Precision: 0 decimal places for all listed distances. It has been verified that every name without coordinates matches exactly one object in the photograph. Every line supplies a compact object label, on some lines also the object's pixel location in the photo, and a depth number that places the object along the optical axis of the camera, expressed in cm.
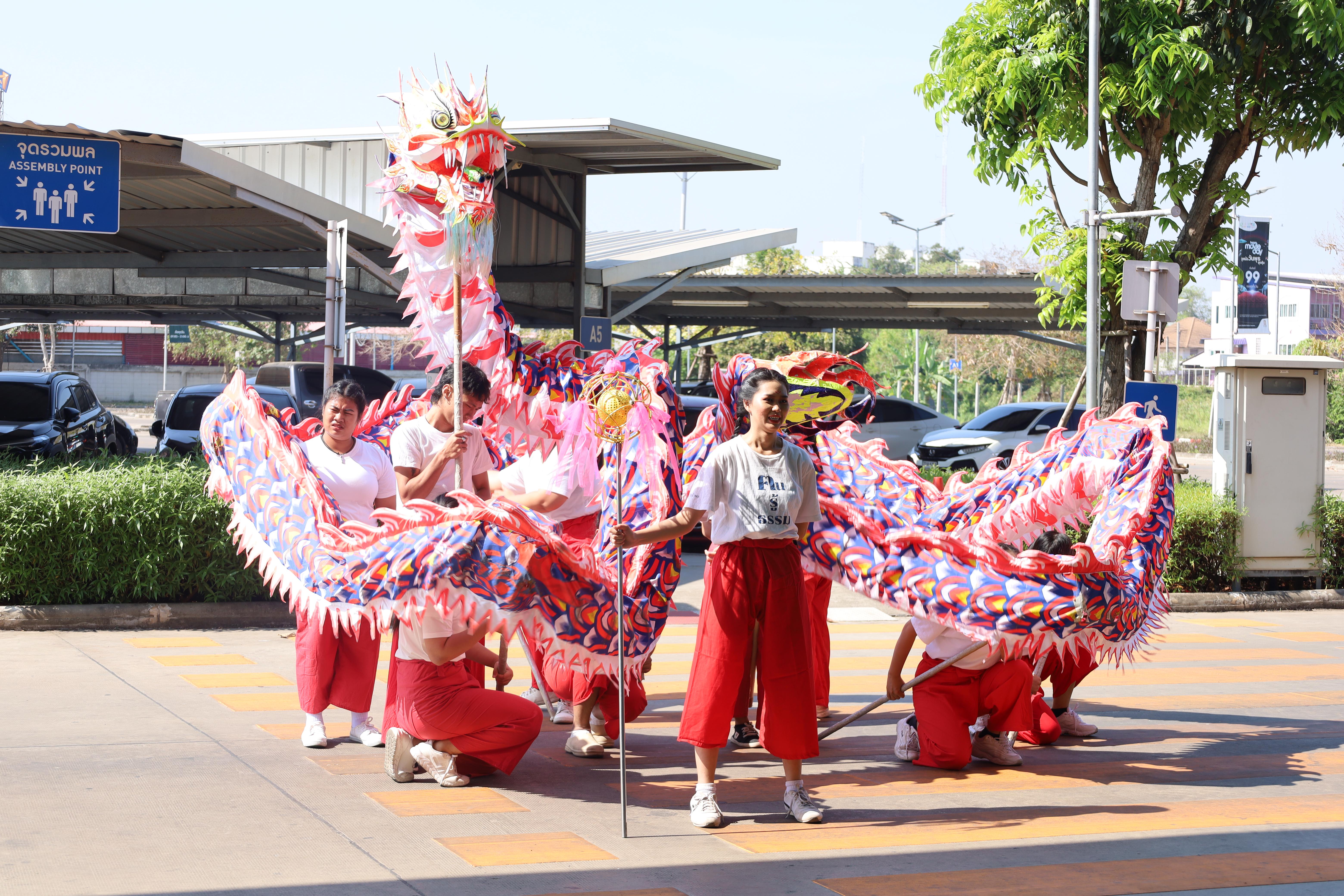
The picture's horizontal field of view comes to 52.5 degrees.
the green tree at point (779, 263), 5528
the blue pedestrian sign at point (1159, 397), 1236
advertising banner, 3234
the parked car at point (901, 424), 2744
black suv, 1659
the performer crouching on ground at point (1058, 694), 720
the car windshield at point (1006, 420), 2533
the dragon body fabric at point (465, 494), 580
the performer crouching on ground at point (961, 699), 675
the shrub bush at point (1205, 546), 1266
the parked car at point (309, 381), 1892
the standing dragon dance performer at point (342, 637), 679
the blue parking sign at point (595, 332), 2000
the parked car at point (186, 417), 1811
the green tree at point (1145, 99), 1414
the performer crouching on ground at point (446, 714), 608
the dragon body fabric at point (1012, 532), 646
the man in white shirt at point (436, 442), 645
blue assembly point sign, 1293
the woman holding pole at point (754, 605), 570
